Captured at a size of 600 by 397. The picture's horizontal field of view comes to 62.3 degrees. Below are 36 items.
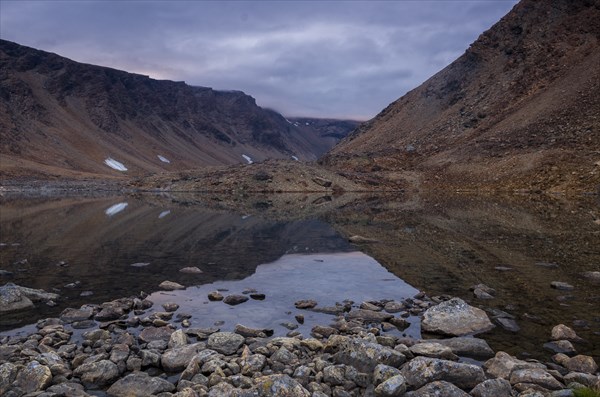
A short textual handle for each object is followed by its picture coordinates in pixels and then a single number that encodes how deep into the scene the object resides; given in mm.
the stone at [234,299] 14352
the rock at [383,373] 8438
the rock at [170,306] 13469
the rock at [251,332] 11297
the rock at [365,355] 9039
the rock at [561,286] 15423
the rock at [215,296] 14688
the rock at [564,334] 10883
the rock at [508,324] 11810
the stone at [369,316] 12594
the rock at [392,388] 8000
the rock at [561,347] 10221
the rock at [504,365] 8970
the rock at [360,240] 26191
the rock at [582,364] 9109
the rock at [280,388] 7853
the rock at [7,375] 8269
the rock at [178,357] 9547
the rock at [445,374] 8414
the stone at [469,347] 10312
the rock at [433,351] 9734
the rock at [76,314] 12306
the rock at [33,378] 8375
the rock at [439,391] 7789
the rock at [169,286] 15848
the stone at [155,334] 11039
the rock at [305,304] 13922
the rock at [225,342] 10188
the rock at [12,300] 13078
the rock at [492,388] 7945
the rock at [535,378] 8266
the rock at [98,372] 8938
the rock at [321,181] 80625
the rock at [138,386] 8406
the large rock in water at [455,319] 11727
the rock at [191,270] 18492
